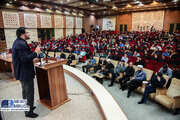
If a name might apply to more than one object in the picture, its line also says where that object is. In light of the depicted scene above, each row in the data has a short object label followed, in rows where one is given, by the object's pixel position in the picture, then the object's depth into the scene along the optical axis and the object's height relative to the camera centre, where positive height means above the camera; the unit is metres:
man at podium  1.89 -0.37
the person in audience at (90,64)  6.34 -1.30
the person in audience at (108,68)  5.34 -1.29
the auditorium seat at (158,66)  5.07 -1.08
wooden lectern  2.26 -0.92
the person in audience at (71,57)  7.44 -1.06
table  4.83 -1.04
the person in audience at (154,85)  3.59 -1.35
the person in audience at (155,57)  6.00 -0.85
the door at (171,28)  16.66 +1.82
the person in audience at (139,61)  5.70 -1.00
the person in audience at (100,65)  6.02 -1.27
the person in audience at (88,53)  8.94 -0.95
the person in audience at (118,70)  5.04 -1.28
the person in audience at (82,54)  8.06 -0.94
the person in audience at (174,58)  5.56 -0.84
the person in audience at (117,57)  6.79 -0.95
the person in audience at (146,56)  6.50 -0.84
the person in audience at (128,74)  4.76 -1.34
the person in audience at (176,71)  4.11 -1.10
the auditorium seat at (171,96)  3.03 -1.56
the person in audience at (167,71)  4.20 -1.09
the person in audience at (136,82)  4.14 -1.44
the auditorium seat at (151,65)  5.30 -1.08
